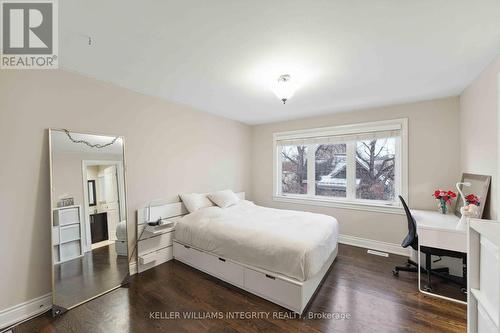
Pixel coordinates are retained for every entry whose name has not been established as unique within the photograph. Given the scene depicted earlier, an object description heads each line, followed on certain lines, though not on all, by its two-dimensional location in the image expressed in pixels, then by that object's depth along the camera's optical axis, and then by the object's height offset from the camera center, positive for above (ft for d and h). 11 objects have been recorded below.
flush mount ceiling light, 7.23 +2.79
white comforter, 6.55 -2.78
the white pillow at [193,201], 10.62 -1.98
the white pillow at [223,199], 11.55 -2.01
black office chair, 7.46 -3.42
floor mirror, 6.82 -1.92
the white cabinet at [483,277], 2.67 -1.71
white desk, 6.82 -2.56
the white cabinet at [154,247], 9.00 -3.86
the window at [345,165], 11.06 -0.16
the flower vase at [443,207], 9.20 -2.09
